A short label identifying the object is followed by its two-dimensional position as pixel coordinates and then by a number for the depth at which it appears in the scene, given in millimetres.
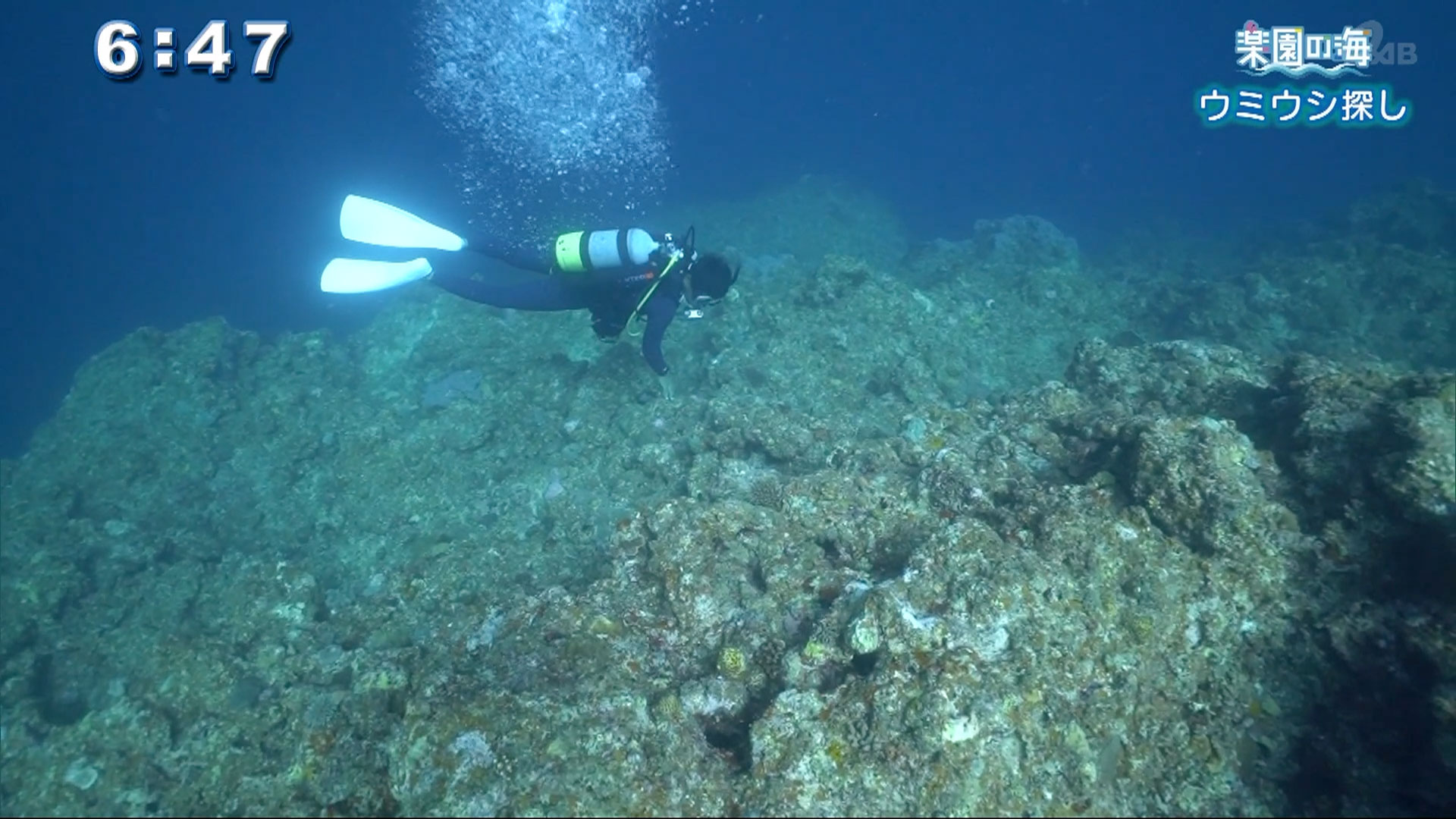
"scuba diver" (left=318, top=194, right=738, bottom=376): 7945
